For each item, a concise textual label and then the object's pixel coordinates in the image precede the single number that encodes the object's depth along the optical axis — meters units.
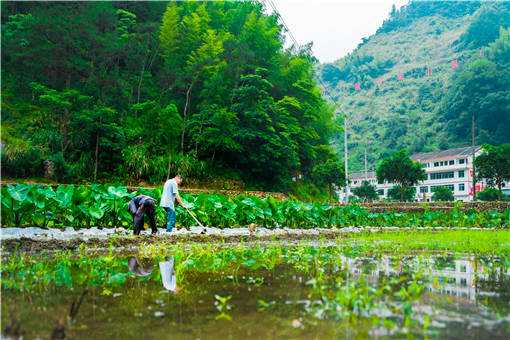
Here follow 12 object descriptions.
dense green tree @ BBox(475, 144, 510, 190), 34.34
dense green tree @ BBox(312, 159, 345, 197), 36.19
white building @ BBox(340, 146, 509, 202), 57.56
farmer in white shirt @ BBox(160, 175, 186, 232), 10.76
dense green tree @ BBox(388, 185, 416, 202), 45.66
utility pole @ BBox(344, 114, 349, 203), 35.62
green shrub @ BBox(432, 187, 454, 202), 44.81
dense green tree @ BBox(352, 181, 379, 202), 47.72
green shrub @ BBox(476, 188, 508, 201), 37.56
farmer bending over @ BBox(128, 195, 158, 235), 10.09
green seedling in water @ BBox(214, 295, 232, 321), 3.05
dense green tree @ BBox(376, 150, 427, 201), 38.06
